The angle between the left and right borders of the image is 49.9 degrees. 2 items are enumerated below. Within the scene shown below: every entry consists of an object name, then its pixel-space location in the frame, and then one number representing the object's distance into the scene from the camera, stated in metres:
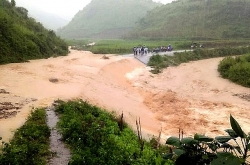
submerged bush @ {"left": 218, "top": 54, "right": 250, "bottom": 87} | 22.49
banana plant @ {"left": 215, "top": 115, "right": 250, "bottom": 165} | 2.18
